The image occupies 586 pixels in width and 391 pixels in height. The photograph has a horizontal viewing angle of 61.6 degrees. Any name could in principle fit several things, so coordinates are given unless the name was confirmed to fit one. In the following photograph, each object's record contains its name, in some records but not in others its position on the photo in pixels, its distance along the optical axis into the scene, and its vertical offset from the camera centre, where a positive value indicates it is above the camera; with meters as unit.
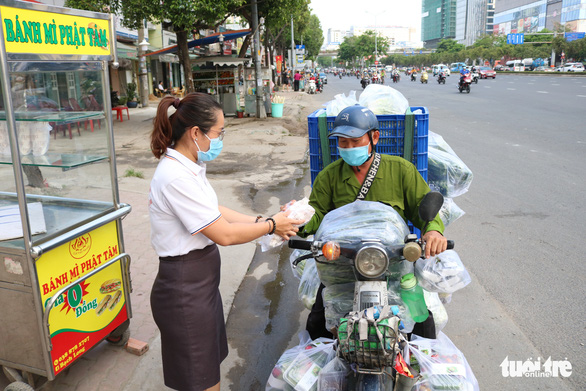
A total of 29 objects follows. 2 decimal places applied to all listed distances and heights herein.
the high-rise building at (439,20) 178.38 +23.15
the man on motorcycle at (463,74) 26.31 +0.44
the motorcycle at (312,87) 36.24 -0.12
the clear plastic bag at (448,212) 3.52 -0.91
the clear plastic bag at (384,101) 3.39 -0.12
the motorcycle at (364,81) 37.36 +0.25
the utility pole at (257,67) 16.80 +0.67
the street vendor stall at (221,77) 17.70 +0.36
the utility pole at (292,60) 41.26 +2.19
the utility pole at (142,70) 20.92 +0.82
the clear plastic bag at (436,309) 2.93 -1.33
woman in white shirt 2.14 -0.65
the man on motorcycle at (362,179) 2.55 -0.51
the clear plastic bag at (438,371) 2.17 -1.25
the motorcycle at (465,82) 26.08 +0.02
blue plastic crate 3.21 -0.34
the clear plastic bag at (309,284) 3.16 -1.26
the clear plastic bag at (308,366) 2.25 -1.30
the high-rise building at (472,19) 150.25 +19.87
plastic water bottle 2.28 -0.99
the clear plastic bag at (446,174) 3.44 -0.63
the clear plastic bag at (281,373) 2.39 -1.37
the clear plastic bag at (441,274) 2.30 -0.88
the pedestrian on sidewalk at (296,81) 40.22 +0.36
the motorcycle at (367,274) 1.79 -0.81
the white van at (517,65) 69.12 +2.27
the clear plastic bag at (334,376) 2.09 -1.22
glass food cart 2.41 -0.68
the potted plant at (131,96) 23.19 -0.34
